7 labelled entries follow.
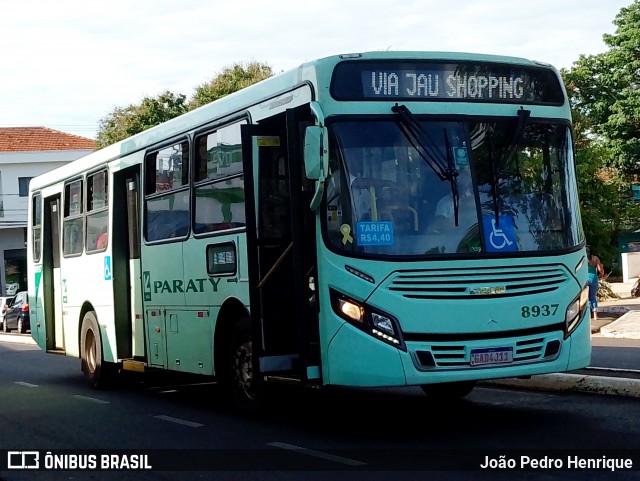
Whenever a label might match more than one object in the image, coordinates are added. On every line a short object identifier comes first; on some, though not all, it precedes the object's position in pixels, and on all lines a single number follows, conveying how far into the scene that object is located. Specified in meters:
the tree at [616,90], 46.97
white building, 62.97
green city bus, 9.09
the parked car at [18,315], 41.94
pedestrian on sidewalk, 22.48
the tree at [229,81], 52.34
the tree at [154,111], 49.84
